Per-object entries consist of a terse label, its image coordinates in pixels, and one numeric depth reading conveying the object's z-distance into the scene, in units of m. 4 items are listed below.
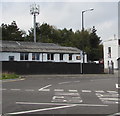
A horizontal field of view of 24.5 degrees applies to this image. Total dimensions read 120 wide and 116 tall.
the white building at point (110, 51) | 68.38
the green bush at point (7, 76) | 25.46
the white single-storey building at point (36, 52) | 47.62
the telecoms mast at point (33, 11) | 70.75
